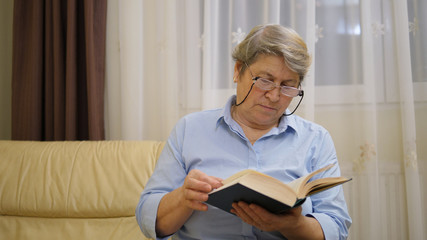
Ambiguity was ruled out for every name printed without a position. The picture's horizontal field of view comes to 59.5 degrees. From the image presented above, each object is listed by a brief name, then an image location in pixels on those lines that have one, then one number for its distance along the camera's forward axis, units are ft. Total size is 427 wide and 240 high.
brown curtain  6.48
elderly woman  3.58
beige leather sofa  5.30
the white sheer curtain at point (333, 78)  5.65
